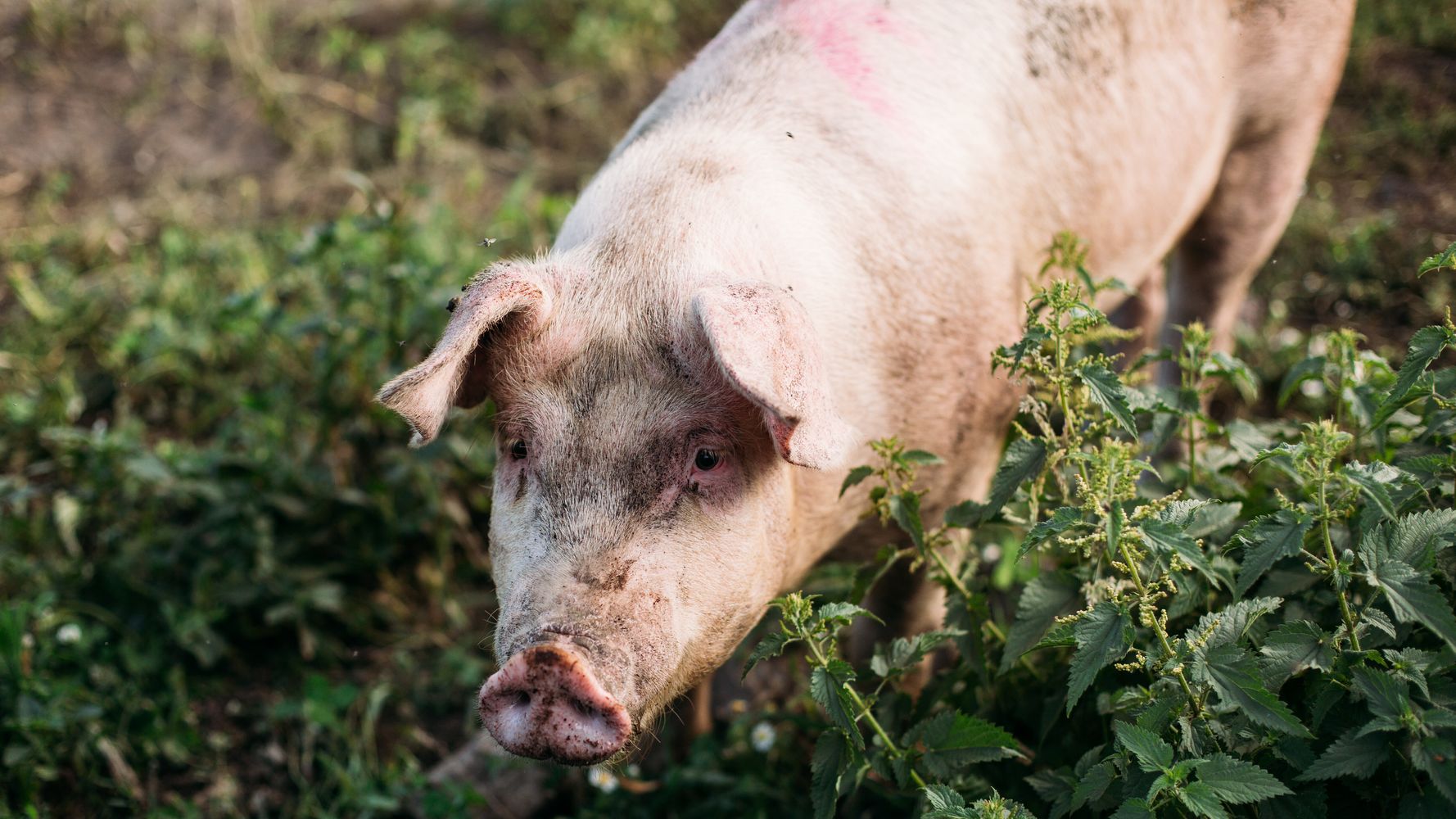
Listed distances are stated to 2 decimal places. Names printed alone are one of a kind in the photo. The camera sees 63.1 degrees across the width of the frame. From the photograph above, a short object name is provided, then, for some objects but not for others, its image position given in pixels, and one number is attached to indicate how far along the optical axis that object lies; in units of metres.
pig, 2.27
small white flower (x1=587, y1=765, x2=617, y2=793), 3.08
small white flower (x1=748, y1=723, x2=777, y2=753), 3.11
